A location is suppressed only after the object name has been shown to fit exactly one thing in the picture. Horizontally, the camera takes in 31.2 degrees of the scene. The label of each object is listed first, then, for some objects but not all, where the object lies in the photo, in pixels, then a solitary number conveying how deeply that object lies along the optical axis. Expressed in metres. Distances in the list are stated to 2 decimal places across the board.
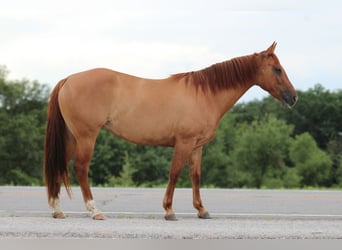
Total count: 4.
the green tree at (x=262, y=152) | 61.81
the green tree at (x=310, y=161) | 59.25
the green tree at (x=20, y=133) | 52.16
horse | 8.93
